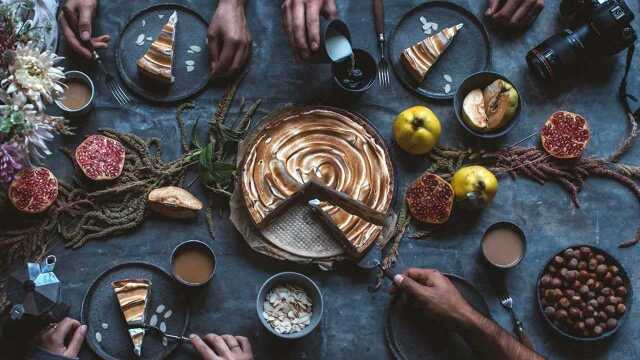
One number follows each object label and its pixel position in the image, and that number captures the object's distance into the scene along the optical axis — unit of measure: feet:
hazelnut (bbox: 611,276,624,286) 7.91
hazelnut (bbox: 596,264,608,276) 7.88
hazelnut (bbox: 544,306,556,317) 7.86
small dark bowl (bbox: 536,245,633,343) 7.81
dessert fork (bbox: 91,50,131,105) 8.39
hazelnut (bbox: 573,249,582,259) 7.99
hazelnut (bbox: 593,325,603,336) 7.81
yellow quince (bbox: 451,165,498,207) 7.92
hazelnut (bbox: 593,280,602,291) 7.92
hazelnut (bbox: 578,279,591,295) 7.89
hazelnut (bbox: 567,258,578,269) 7.95
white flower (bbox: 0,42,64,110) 6.40
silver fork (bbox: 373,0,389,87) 8.55
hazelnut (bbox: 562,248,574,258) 8.00
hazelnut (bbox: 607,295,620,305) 7.86
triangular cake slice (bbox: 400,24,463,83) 8.48
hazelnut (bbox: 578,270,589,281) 7.93
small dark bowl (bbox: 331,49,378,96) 8.20
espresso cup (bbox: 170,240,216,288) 7.80
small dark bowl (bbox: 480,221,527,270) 7.96
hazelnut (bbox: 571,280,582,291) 7.93
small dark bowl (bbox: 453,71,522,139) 8.32
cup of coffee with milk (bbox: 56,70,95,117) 8.18
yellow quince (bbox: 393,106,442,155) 8.07
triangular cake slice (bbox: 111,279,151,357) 7.66
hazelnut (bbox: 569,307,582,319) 7.82
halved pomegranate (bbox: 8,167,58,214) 7.76
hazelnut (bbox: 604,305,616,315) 7.83
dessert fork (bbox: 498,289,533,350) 7.87
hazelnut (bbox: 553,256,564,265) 7.99
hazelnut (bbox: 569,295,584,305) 7.85
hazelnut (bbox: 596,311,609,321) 7.86
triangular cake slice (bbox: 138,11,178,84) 8.25
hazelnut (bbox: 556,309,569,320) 7.84
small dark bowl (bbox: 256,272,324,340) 7.57
